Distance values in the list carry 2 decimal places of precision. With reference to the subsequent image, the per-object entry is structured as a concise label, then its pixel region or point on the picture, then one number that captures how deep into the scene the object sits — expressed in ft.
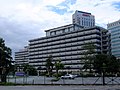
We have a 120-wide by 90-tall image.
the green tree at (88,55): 206.77
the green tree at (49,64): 242.36
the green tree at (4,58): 81.56
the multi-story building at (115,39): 270.32
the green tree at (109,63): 141.58
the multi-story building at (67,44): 263.55
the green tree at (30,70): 260.01
